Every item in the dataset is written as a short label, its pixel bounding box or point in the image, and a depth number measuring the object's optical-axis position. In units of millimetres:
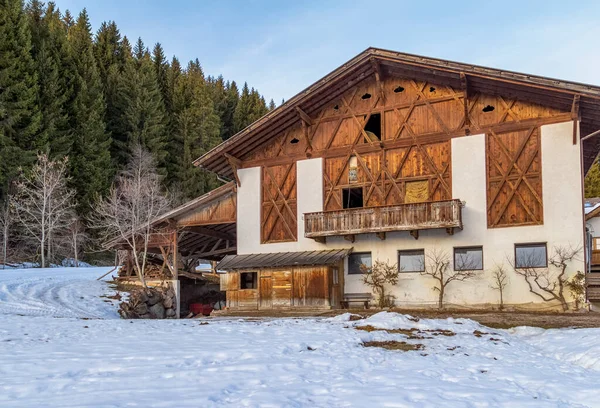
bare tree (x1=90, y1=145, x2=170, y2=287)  32344
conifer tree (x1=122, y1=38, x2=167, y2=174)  65438
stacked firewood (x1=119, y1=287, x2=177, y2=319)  27375
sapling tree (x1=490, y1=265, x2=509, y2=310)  23219
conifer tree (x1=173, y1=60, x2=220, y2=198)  67500
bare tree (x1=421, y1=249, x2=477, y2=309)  24094
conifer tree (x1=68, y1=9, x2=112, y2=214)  54719
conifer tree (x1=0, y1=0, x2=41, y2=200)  47781
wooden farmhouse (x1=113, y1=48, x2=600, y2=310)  23031
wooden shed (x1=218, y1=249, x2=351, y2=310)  25594
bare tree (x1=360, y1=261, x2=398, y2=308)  25250
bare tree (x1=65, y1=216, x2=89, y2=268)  48344
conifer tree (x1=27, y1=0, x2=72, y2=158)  52369
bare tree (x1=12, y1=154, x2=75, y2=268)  45344
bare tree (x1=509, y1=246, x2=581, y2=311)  22219
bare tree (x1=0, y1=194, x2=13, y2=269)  44812
